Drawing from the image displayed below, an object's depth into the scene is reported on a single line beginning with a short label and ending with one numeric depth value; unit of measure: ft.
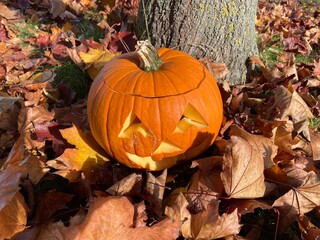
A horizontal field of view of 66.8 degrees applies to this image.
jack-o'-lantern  1.35
